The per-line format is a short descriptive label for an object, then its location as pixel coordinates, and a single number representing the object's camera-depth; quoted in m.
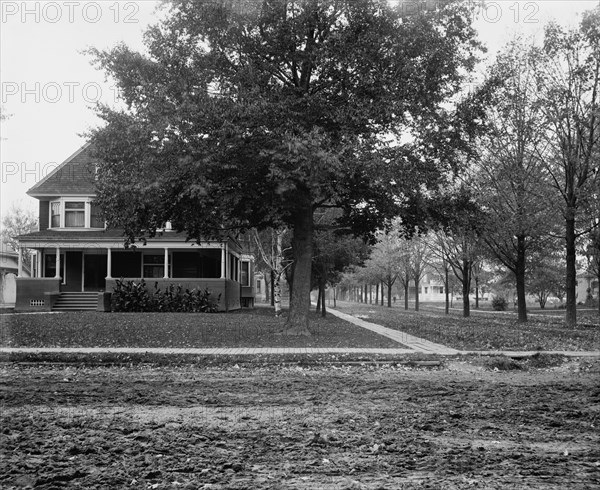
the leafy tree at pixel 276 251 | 30.44
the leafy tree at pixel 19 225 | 63.88
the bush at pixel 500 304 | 54.62
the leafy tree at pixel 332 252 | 27.19
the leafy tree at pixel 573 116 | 22.56
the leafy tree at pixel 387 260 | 47.44
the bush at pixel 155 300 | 29.61
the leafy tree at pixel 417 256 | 44.94
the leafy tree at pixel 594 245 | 27.56
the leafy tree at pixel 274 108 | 14.35
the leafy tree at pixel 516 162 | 24.06
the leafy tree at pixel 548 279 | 46.15
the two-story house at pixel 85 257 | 31.00
